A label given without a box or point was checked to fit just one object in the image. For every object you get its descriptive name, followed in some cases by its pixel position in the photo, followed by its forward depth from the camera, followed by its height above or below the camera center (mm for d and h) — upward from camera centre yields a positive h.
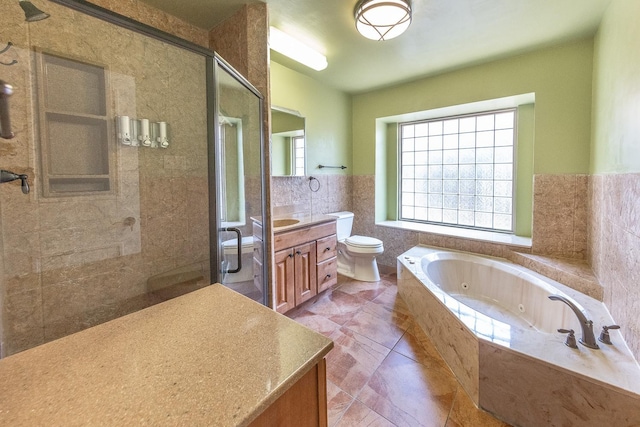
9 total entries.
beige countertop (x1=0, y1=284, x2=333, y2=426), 525 -407
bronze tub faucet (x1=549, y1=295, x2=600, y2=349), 1358 -688
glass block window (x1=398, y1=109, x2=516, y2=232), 3064 +361
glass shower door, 1558 +118
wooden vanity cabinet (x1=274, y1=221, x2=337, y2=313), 2232 -587
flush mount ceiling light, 1709 +1229
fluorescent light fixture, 2150 +1283
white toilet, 3009 -614
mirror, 2684 +614
